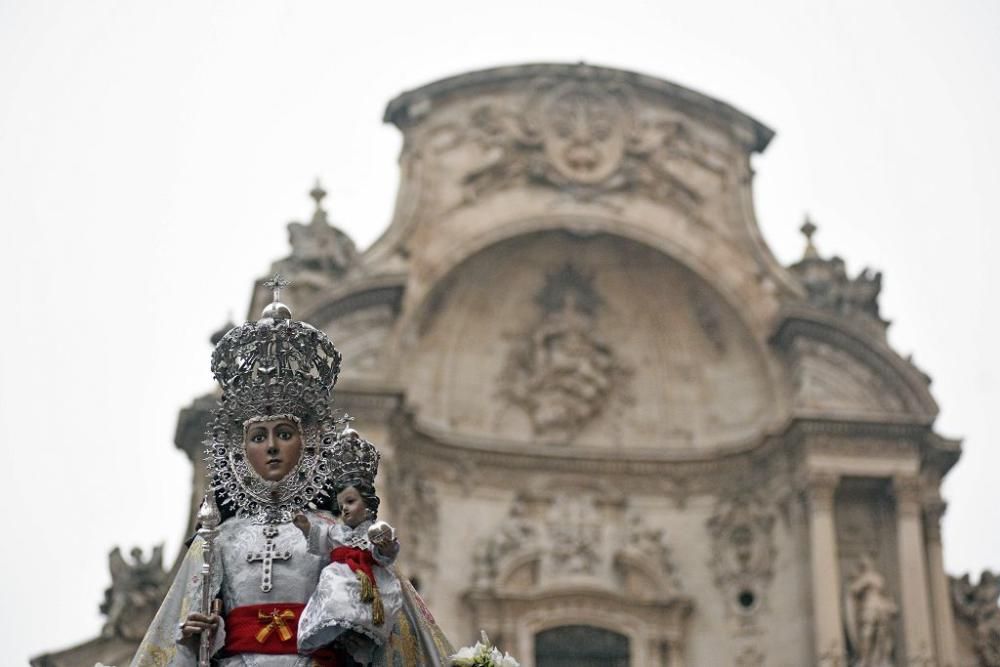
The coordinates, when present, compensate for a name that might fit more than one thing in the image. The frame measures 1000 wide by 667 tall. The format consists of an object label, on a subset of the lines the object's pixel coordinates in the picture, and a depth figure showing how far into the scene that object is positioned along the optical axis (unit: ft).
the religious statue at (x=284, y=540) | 22.22
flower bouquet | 23.65
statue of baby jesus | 21.86
